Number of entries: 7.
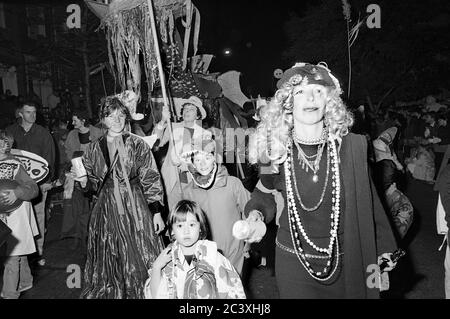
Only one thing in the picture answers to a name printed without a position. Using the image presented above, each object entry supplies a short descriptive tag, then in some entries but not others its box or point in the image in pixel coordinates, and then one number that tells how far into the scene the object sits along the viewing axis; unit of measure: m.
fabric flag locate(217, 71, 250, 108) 7.53
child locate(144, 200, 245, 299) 2.95
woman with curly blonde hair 2.43
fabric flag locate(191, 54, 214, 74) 7.44
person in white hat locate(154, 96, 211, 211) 5.09
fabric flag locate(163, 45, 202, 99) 6.26
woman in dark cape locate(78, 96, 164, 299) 3.99
